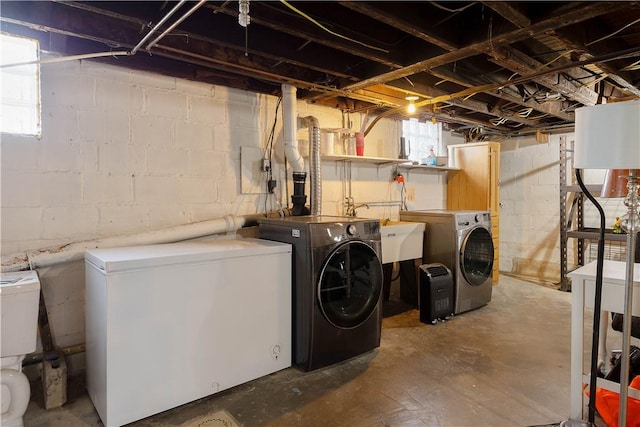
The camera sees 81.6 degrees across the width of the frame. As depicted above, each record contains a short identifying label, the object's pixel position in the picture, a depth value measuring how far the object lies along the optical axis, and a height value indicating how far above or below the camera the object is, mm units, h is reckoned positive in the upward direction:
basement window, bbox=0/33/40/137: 2105 +647
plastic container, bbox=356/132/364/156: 3605 +545
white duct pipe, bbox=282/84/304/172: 2922 +615
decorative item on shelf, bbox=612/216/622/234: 3965 -297
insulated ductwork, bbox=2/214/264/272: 2066 -260
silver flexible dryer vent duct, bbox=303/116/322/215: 3098 +269
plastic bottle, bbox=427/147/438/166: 4316 +479
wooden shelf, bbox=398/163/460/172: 4207 +397
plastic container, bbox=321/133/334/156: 3317 +520
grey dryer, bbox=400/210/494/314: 3486 -469
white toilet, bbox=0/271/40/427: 1679 -640
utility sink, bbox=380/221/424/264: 3326 -373
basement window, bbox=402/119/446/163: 4527 +807
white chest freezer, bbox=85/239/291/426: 1784 -653
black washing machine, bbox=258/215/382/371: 2334 -563
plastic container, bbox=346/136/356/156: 3697 +553
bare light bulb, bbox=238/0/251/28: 1478 +764
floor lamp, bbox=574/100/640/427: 1442 +192
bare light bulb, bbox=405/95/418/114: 3255 +889
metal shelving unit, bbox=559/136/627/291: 4250 -210
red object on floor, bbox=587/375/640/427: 1711 -976
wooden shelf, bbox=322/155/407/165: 3366 +407
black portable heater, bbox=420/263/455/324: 3250 -821
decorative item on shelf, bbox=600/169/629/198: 1791 +86
